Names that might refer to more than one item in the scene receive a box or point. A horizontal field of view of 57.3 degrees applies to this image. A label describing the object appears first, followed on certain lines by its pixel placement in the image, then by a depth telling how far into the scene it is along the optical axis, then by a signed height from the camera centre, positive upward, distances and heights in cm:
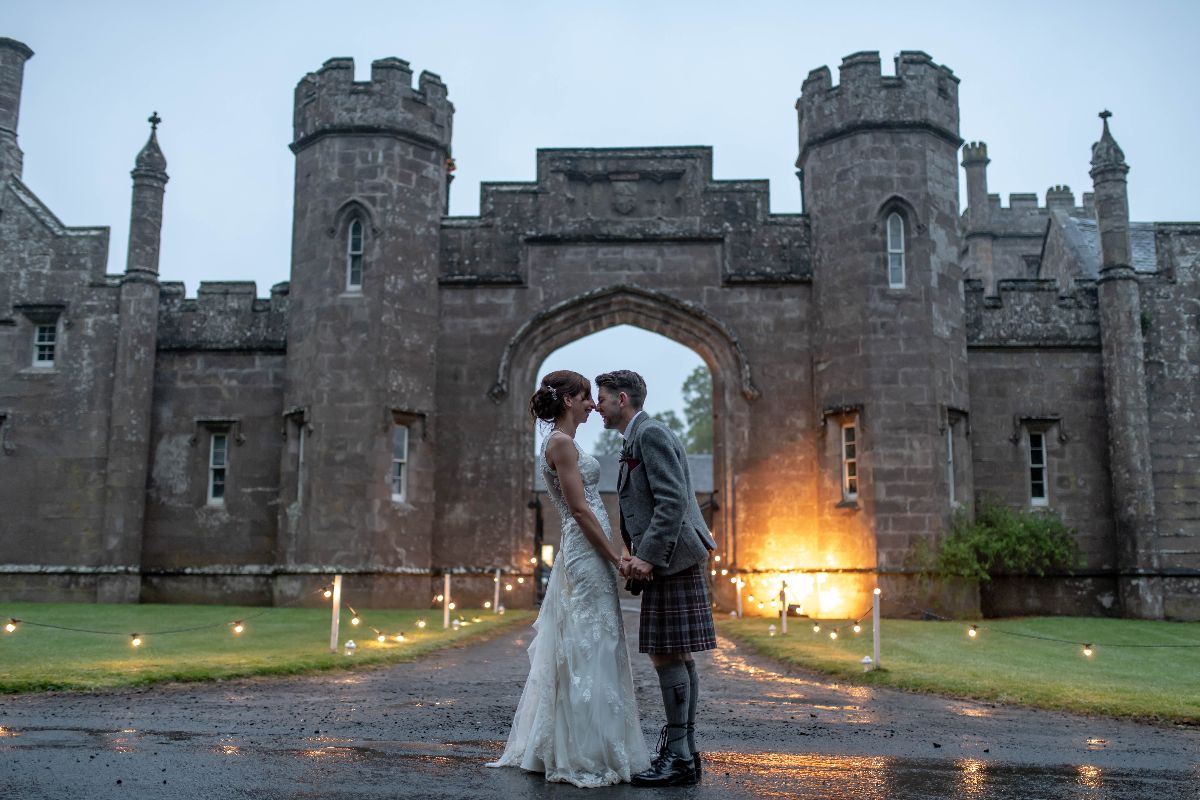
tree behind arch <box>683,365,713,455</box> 6109 +862
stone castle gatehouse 1992 +366
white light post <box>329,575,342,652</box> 1153 -77
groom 520 +1
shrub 1872 +29
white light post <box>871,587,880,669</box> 1062 -64
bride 521 -45
